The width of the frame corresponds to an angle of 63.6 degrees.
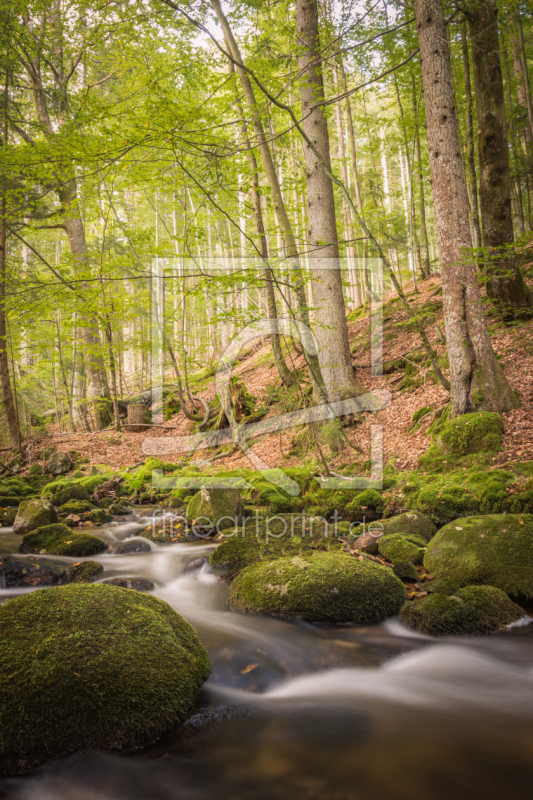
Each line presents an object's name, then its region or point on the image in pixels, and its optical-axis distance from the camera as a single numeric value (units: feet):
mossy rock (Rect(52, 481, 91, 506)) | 29.71
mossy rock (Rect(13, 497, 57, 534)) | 23.61
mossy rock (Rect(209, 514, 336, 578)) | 17.46
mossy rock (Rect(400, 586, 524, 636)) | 12.40
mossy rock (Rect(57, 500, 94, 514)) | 27.78
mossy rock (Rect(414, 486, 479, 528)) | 18.12
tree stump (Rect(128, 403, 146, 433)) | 49.28
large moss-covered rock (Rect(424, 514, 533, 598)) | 13.76
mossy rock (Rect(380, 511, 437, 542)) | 17.93
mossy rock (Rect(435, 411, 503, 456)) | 19.66
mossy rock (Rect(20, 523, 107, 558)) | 20.57
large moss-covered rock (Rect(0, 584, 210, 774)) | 7.91
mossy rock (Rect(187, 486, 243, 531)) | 23.11
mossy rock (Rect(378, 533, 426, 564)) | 16.25
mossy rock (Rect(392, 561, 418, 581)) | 15.47
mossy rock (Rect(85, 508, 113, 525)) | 26.45
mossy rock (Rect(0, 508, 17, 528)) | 26.11
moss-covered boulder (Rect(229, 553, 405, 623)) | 13.82
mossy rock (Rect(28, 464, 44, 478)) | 35.65
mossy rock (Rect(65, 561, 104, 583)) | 17.21
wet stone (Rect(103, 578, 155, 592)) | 16.75
